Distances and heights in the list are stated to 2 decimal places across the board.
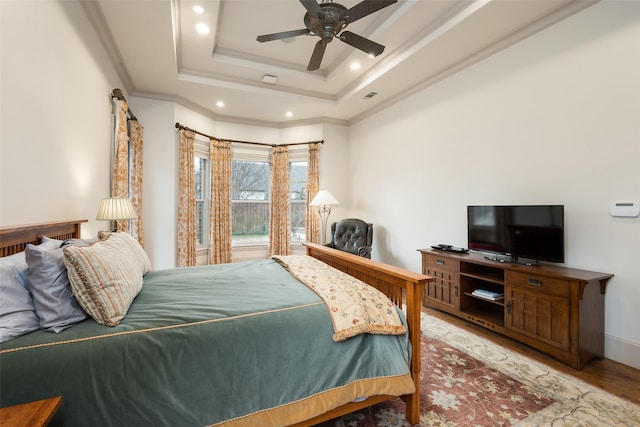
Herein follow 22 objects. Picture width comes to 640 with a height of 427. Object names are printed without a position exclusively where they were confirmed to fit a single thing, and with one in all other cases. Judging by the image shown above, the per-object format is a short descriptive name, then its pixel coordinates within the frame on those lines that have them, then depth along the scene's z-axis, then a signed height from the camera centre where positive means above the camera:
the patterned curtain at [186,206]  4.41 +0.09
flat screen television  2.50 -0.19
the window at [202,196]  5.06 +0.28
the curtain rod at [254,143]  4.95 +1.31
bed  1.09 -0.65
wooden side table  0.82 -0.60
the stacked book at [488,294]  2.78 -0.83
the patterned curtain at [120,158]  3.10 +0.59
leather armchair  4.52 -0.41
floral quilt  1.50 -0.53
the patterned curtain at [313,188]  5.42 +0.44
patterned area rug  1.70 -1.23
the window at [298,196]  5.75 +0.31
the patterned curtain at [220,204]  4.98 +0.14
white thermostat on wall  2.20 +0.01
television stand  2.20 -0.81
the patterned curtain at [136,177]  3.74 +0.46
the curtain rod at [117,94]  3.08 +1.27
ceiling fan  2.07 +1.48
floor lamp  4.83 +0.12
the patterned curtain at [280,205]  5.49 +0.12
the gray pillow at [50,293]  1.21 -0.35
